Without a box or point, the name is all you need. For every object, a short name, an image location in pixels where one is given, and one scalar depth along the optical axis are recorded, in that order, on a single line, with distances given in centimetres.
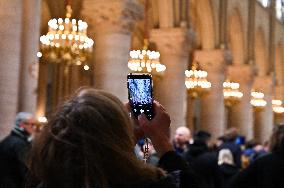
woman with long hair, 162
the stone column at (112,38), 1448
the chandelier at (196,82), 2038
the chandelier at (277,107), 3269
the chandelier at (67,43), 1337
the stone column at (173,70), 1825
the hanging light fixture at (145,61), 1708
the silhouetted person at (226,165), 877
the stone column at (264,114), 2934
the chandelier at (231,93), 2360
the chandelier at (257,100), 2789
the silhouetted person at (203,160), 729
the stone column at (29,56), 1045
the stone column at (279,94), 3369
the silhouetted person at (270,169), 438
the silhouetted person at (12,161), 557
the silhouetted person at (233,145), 962
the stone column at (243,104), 2555
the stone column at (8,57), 994
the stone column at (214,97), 2197
